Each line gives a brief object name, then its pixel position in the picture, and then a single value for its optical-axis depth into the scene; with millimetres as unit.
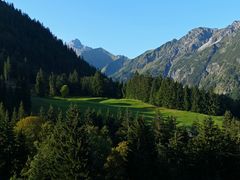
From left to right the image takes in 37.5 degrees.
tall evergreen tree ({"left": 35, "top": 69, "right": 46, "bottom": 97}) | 156984
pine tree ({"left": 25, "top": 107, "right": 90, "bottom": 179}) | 57198
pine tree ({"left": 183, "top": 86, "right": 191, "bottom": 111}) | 152725
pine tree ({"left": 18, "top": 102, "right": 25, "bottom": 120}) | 96196
